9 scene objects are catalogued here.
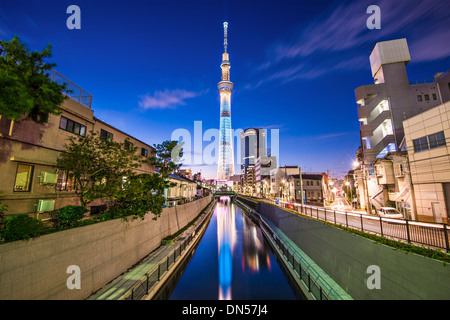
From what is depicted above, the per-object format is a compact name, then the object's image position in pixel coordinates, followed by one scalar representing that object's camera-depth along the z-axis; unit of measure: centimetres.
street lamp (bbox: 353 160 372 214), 2680
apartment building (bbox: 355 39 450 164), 3127
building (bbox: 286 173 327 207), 5599
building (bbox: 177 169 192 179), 11174
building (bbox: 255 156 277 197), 10930
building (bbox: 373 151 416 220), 2070
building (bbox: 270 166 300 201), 6128
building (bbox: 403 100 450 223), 1670
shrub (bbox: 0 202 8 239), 648
